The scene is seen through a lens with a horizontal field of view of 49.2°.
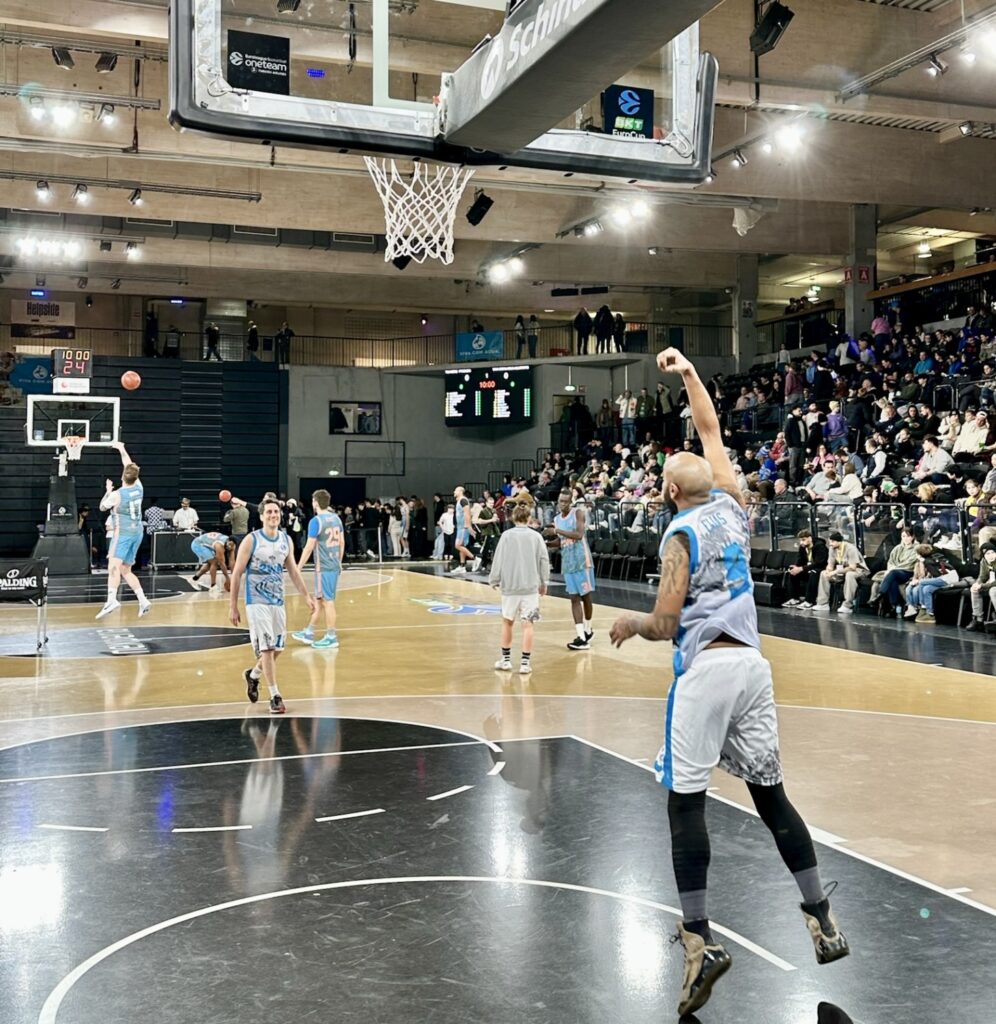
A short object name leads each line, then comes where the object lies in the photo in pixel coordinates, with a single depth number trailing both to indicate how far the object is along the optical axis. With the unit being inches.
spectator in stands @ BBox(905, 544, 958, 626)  575.8
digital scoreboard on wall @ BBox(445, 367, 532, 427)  1354.6
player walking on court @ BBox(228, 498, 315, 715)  342.0
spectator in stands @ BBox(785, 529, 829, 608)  670.5
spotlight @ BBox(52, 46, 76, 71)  647.8
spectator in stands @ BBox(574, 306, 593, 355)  1323.8
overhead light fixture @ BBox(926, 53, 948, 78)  614.9
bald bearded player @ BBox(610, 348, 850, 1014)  153.5
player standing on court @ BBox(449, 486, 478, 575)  1027.3
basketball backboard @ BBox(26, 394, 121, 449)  1059.9
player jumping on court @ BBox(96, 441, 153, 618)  590.9
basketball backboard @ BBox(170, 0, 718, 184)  230.4
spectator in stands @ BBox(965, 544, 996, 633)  532.7
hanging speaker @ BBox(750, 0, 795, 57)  558.9
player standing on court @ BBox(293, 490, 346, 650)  491.8
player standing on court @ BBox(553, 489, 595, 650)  483.2
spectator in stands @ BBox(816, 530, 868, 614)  635.5
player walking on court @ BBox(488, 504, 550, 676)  423.5
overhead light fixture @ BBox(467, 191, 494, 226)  865.5
